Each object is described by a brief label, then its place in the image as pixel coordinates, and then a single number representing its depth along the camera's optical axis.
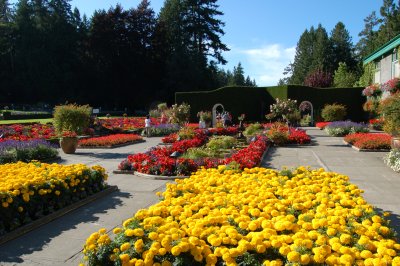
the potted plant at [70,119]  14.77
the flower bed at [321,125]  23.81
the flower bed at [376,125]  22.32
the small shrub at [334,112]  25.57
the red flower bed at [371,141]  13.30
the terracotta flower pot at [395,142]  11.36
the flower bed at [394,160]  9.42
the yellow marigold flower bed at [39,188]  5.26
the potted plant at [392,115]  10.69
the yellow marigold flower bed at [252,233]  3.24
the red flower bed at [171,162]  9.23
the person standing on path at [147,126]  20.83
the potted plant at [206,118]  25.44
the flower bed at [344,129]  19.17
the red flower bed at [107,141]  15.64
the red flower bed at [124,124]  22.89
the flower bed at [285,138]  15.61
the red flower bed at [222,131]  20.05
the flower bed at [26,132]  16.83
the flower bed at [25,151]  11.30
